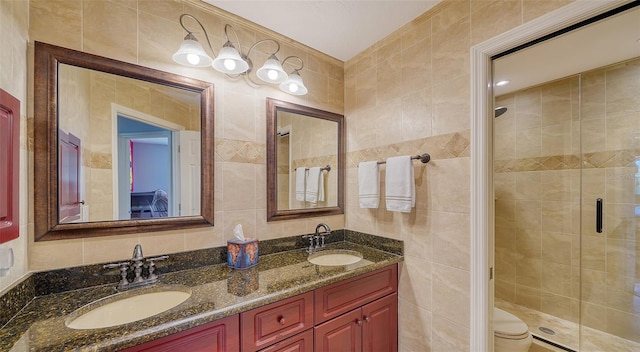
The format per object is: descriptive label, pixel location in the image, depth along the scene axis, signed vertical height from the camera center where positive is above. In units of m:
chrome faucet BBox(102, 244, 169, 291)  1.14 -0.44
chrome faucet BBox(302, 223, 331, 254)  1.79 -0.46
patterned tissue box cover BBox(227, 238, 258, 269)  1.40 -0.44
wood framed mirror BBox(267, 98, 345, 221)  1.71 +0.12
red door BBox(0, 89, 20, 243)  0.78 +0.04
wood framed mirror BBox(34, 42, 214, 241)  1.06 +0.15
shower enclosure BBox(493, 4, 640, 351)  1.97 -0.30
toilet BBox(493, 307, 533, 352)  1.63 -1.08
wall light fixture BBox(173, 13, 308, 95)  1.29 +0.66
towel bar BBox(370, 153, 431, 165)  1.48 +0.11
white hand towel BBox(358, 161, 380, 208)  1.74 -0.06
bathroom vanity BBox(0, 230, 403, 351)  0.80 -0.52
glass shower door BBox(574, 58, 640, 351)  1.93 -0.27
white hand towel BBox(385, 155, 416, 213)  1.52 -0.06
